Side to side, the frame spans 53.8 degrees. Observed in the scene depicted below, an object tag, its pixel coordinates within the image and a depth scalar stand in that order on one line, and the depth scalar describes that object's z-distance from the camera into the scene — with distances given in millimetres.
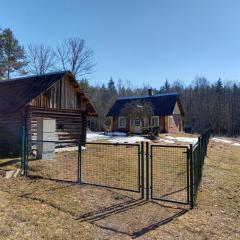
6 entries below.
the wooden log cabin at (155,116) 27781
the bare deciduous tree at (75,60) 32956
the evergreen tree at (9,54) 30380
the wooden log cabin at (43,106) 11672
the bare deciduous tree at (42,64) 33651
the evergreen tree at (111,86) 65196
